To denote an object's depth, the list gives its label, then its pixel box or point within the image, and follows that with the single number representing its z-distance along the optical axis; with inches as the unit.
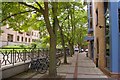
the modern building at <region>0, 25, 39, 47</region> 833.4
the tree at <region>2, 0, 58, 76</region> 222.8
